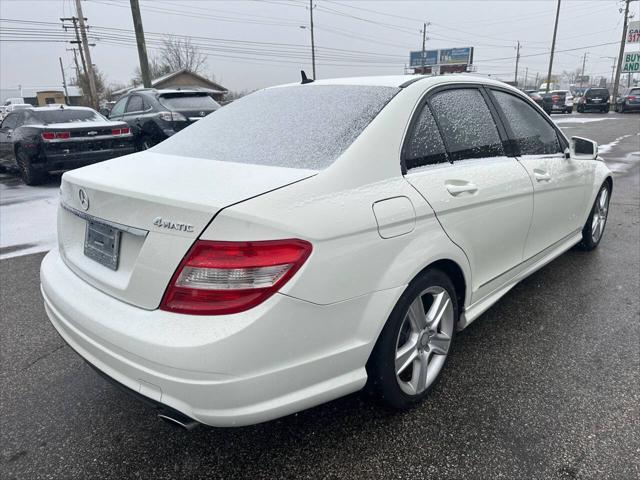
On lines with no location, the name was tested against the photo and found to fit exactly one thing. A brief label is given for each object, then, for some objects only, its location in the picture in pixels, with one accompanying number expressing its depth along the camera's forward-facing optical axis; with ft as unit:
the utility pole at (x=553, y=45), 135.50
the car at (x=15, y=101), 150.92
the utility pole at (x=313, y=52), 123.95
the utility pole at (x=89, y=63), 81.15
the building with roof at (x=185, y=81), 146.82
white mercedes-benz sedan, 5.13
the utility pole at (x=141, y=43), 48.62
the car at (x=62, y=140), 24.88
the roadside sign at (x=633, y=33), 135.54
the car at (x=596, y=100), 104.73
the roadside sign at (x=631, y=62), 135.95
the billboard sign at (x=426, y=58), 271.37
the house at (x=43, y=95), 211.00
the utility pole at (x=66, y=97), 189.41
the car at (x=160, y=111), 30.45
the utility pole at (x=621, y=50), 126.82
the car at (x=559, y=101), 106.34
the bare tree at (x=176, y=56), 207.82
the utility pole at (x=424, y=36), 195.00
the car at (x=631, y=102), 96.94
